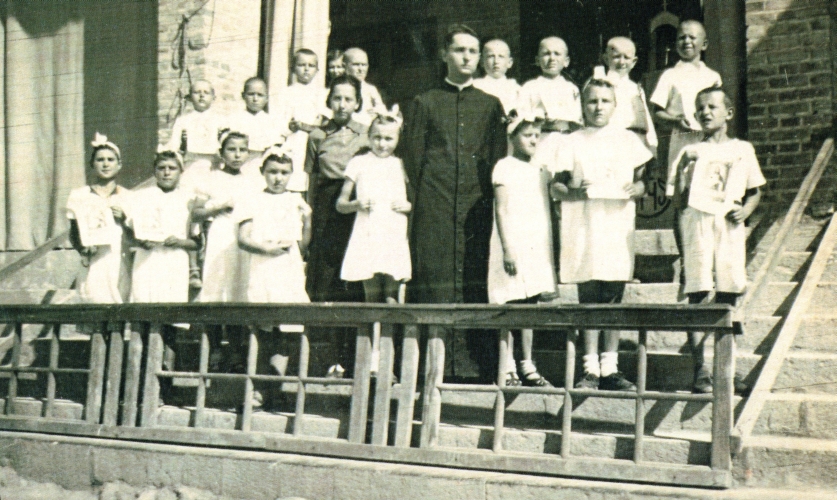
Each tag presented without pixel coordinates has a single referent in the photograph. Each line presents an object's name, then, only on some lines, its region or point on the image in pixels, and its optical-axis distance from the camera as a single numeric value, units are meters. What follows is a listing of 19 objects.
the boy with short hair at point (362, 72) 6.63
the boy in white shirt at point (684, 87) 6.14
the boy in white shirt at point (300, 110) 6.82
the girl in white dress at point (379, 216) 5.43
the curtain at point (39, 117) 10.27
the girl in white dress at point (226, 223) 6.07
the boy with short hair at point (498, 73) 6.21
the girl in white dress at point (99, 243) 6.28
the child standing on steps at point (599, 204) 4.96
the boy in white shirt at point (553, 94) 6.05
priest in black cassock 5.45
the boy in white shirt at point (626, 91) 5.96
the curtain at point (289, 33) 8.91
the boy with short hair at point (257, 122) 6.95
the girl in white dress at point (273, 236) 5.69
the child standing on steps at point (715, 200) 4.81
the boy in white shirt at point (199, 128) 7.26
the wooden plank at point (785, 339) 4.17
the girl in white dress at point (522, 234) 5.15
